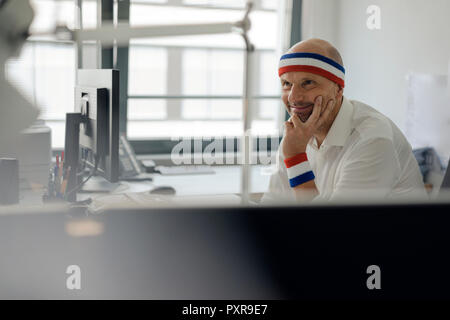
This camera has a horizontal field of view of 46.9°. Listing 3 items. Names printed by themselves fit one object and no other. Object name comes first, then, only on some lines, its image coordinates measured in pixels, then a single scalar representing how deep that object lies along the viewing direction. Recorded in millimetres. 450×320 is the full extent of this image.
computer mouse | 1829
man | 1158
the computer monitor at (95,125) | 1345
